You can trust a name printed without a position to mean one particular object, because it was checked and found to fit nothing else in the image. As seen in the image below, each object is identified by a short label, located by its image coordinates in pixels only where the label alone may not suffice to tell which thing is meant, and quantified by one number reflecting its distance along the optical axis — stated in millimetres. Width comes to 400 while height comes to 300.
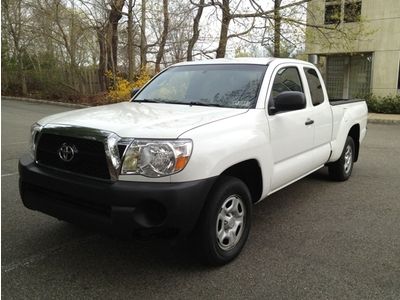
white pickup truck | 3100
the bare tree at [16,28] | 26227
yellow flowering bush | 18953
